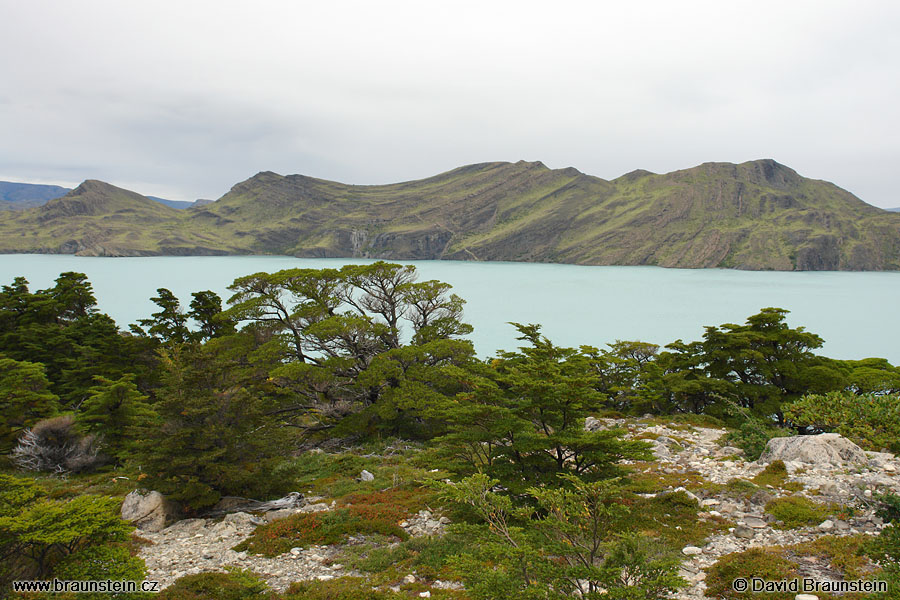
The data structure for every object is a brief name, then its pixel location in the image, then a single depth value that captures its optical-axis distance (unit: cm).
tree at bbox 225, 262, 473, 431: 2170
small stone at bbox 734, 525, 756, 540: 920
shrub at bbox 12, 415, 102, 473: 1753
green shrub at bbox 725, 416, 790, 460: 1498
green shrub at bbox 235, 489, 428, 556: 1038
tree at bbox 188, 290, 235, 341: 3162
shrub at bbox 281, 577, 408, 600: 774
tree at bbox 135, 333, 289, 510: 1204
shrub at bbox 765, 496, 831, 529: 945
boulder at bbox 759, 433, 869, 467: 1241
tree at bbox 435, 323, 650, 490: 973
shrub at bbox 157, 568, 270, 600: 774
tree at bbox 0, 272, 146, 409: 2509
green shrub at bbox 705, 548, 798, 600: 714
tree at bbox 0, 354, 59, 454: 1806
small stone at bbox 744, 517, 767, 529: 960
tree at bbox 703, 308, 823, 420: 2162
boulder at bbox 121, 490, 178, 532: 1168
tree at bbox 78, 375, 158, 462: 1783
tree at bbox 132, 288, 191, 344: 2925
